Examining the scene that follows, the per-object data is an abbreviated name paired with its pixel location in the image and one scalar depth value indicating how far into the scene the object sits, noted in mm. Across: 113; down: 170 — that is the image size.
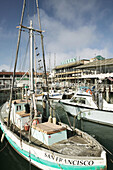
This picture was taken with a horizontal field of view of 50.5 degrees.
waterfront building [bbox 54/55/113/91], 33781
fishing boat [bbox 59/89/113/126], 15438
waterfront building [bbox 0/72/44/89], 63438
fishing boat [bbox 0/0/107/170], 6129
